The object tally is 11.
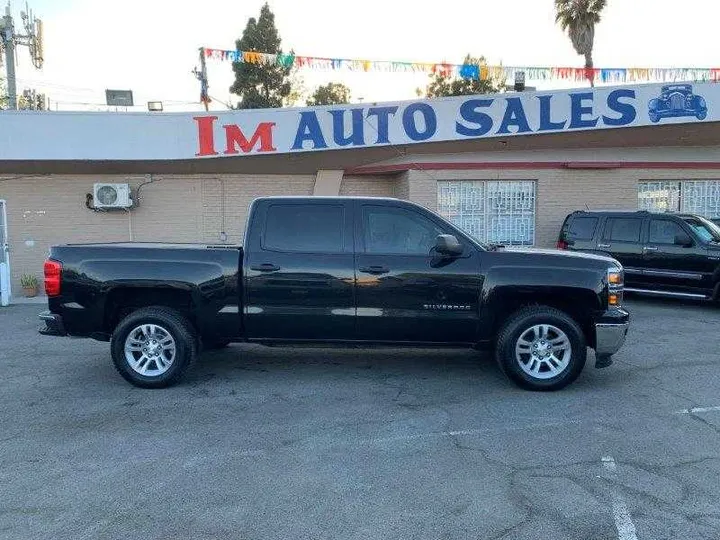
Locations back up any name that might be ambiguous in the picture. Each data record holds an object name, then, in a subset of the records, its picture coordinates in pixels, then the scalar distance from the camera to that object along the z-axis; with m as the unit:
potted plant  13.88
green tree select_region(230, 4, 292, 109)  34.97
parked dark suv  10.84
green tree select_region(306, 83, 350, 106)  43.59
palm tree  25.48
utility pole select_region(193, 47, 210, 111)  19.01
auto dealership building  13.02
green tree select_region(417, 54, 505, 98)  36.22
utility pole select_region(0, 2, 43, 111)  18.19
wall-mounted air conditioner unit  13.89
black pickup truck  6.04
